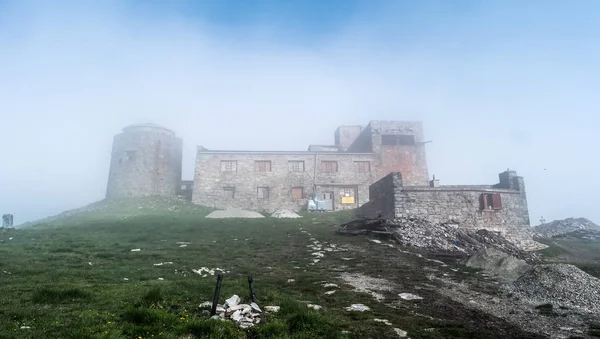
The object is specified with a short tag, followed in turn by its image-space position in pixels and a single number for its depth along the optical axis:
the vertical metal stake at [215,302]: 6.79
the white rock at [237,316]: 6.70
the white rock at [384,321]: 7.27
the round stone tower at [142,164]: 48.19
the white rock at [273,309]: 7.42
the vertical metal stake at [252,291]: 7.64
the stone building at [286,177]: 45.62
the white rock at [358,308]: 8.18
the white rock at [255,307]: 7.16
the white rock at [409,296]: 9.39
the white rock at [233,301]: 7.28
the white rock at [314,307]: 7.83
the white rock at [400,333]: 6.61
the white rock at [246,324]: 6.46
